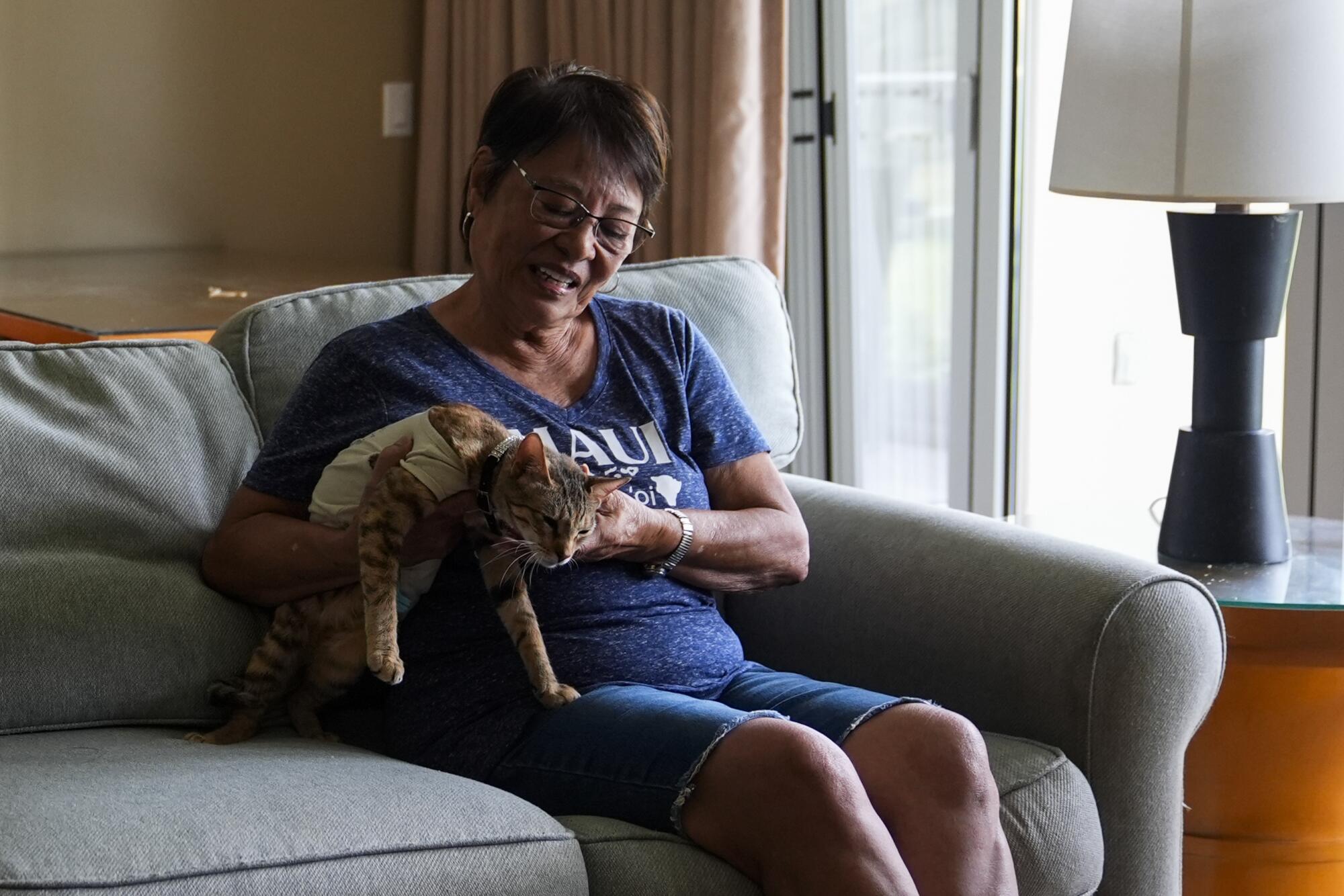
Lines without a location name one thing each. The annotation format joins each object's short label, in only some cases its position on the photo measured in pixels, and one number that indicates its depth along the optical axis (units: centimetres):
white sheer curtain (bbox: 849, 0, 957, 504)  446
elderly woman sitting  286
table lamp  318
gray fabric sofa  277
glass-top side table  320
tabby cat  296
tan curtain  418
